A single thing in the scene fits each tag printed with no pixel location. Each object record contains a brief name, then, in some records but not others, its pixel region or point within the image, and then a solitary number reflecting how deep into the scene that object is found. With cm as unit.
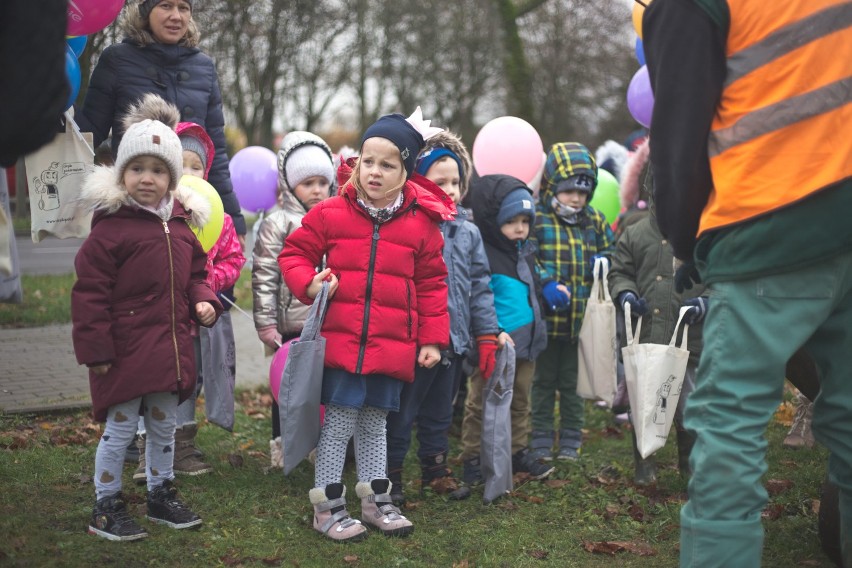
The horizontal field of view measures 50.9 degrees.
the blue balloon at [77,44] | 512
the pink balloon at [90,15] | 469
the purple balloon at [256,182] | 717
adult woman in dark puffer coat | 495
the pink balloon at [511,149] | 642
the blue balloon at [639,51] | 599
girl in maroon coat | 381
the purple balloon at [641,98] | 595
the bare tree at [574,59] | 3014
